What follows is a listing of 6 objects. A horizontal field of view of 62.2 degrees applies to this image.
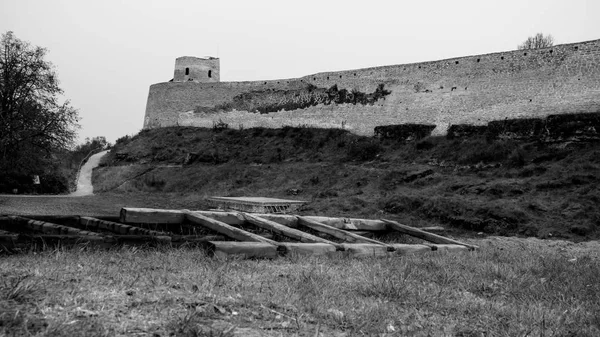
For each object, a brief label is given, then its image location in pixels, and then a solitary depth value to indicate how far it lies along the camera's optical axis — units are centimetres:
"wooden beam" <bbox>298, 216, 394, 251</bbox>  880
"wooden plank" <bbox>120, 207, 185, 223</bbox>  809
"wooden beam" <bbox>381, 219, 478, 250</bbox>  1027
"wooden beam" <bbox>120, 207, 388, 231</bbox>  812
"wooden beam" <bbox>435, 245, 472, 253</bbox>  913
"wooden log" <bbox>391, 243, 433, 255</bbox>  836
